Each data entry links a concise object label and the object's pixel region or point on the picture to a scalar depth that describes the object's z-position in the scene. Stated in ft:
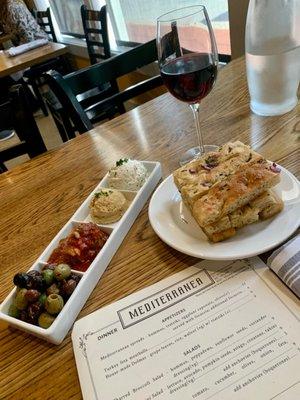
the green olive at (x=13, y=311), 1.55
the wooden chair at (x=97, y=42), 6.41
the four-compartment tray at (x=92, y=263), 1.48
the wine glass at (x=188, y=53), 2.17
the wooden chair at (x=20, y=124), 3.26
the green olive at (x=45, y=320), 1.47
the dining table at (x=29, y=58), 8.92
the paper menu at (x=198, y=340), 1.23
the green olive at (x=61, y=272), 1.61
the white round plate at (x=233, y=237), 1.60
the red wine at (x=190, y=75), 2.15
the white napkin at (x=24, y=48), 9.83
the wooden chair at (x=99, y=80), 3.40
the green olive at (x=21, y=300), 1.54
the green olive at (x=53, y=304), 1.49
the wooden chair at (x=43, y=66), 11.37
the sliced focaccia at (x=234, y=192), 1.65
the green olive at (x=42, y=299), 1.52
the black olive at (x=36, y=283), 1.58
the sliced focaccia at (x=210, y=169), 1.79
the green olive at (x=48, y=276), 1.59
